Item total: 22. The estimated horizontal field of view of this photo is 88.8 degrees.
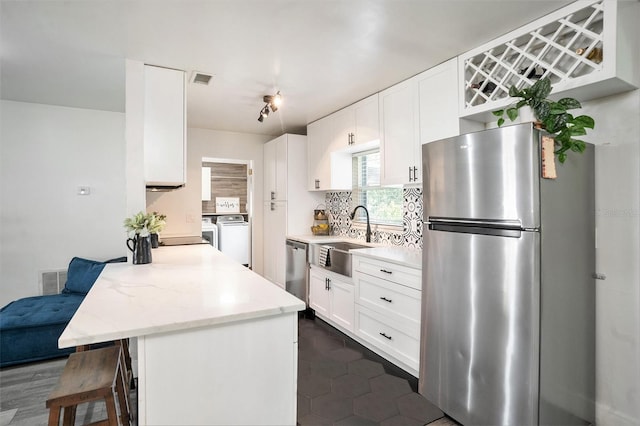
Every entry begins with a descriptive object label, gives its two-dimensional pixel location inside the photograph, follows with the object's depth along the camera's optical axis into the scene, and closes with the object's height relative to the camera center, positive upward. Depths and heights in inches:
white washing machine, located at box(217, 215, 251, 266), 252.4 -20.5
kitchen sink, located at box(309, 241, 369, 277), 125.7 -17.8
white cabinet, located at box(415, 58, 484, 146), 95.3 +32.9
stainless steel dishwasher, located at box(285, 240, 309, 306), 155.1 -28.4
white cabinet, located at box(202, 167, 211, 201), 272.5 +23.1
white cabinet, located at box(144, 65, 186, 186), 100.3 +27.1
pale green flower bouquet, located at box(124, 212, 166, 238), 91.4 -3.3
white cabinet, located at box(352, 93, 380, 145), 125.4 +36.8
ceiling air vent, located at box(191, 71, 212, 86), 107.6 +45.9
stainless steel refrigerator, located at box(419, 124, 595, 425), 63.1 -15.0
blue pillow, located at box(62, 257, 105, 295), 129.8 -25.0
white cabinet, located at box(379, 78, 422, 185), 108.0 +27.4
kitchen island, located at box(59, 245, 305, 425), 48.0 -21.5
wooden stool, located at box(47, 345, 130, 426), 50.9 -28.3
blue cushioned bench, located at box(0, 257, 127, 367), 104.4 -37.6
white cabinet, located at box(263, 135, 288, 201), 174.4 +24.7
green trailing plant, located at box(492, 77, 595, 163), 64.9 +19.1
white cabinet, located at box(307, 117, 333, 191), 155.6 +28.9
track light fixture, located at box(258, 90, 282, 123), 115.3 +40.0
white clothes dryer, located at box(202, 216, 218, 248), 242.2 -15.2
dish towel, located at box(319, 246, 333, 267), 134.3 -18.0
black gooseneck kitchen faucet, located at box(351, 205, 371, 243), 144.6 -7.3
